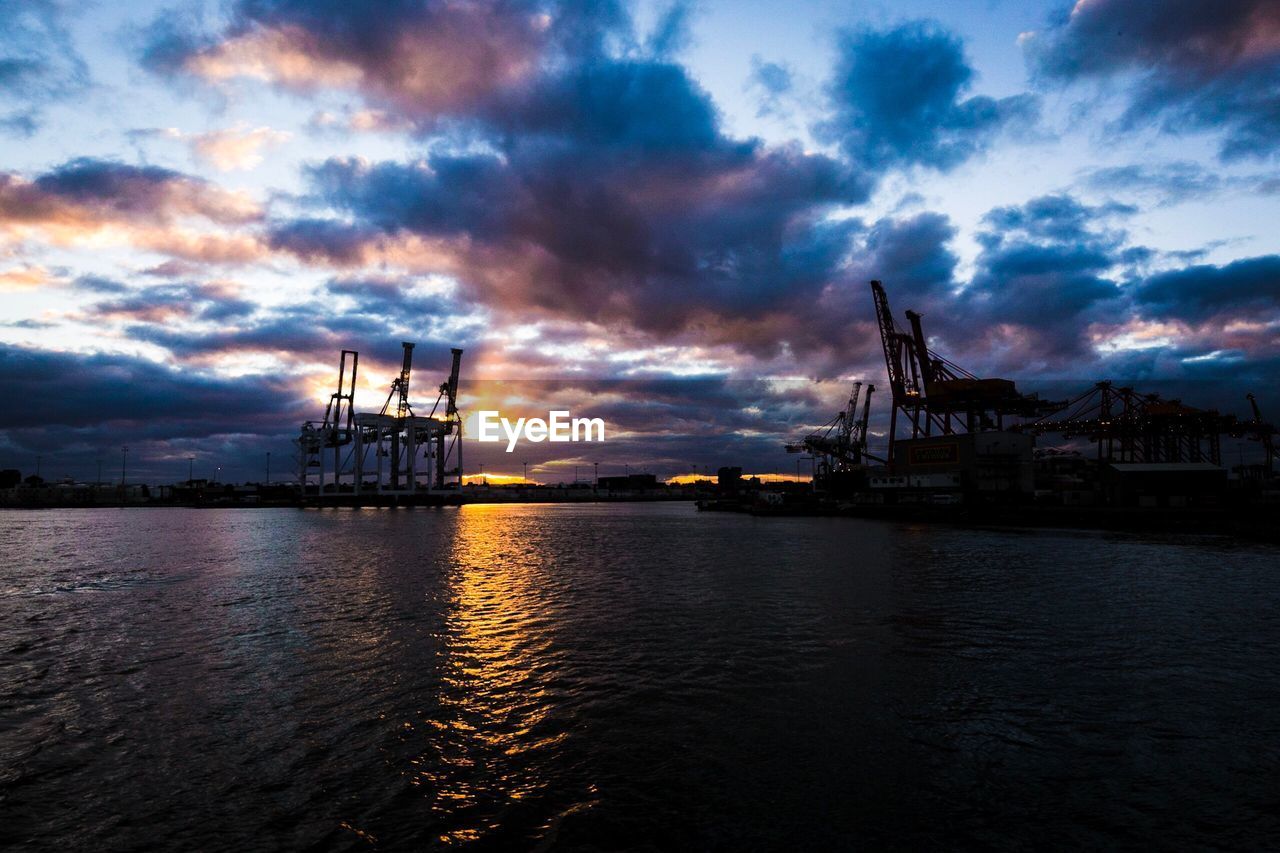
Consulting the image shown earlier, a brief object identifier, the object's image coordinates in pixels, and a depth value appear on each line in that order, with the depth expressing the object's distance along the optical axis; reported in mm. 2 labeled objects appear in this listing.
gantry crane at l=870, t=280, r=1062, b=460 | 97062
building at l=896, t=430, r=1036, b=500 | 93562
